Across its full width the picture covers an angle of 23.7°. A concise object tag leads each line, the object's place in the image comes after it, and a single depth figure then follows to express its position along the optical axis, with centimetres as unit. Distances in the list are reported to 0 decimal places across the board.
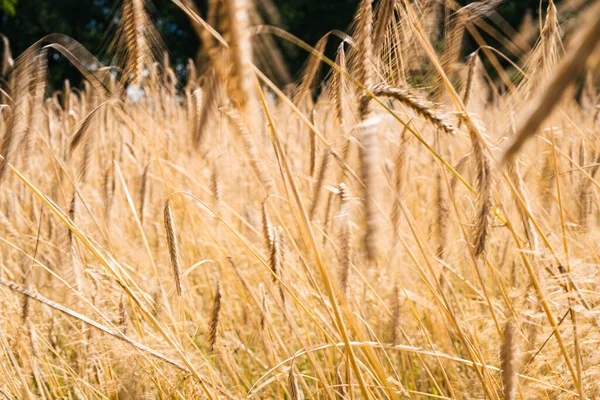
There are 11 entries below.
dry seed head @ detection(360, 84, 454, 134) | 144
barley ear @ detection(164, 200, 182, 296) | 153
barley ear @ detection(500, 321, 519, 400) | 141
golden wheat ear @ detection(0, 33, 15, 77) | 296
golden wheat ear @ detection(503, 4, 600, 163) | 73
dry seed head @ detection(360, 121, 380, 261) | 131
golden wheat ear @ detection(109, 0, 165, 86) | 151
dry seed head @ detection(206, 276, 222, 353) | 161
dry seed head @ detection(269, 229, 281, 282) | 158
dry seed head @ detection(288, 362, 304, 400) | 145
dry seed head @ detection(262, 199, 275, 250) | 161
